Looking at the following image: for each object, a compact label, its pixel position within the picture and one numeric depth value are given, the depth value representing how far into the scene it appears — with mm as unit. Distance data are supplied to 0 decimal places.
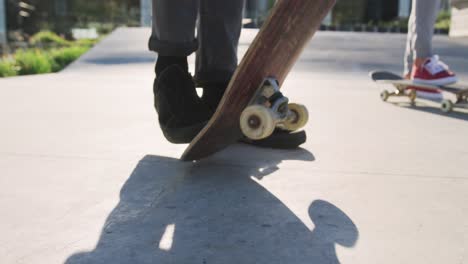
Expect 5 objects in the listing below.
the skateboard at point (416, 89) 3125
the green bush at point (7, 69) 7383
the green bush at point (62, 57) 8750
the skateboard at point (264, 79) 1464
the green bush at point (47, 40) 15653
